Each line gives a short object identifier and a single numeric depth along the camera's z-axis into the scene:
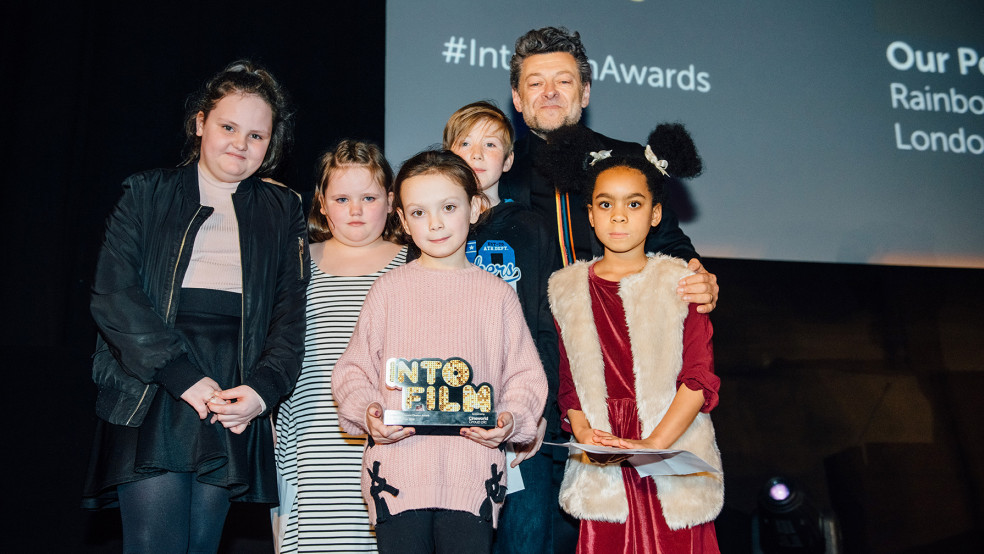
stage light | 3.56
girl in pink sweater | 1.63
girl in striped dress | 2.08
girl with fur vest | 2.00
